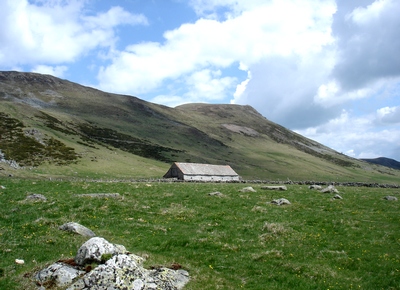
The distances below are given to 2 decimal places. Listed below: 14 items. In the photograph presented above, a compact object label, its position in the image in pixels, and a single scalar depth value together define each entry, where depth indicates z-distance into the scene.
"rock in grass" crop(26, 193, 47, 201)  26.66
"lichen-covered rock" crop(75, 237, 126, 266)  12.88
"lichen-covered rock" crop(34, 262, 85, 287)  11.90
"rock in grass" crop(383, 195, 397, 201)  37.47
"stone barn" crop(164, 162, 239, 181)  78.06
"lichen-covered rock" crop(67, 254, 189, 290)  10.91
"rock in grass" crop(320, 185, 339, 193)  42.50
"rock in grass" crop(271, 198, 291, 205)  30.73
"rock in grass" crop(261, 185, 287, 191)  44.52
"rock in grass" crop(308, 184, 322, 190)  48.50
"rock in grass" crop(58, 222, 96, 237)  17.83
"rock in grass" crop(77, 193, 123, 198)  30.17
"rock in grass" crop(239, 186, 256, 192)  41.17
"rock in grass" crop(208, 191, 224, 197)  35.56
